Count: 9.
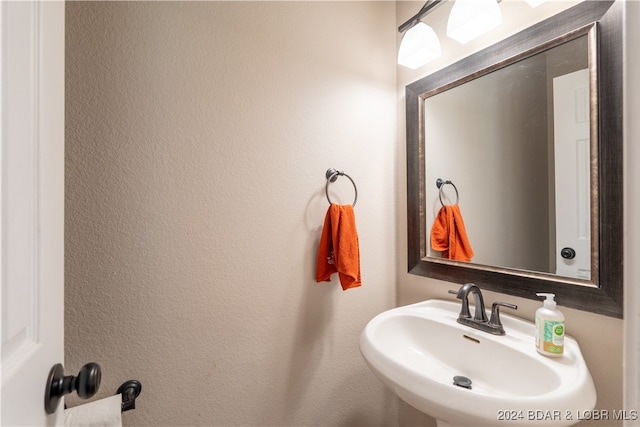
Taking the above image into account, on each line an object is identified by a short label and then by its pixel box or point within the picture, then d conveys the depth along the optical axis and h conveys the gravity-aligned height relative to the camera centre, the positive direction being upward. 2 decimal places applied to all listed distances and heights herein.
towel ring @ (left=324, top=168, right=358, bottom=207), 1.18 +0.16
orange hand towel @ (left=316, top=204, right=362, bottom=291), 1.09 -0.14
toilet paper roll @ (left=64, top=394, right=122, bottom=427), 0.72 -0.53
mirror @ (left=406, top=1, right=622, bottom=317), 0.75 +0.18
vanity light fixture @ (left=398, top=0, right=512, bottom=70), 0.93 +0.68
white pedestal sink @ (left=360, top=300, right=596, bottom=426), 0.58 -0.42
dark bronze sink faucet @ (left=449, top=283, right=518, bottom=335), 0.91 -0.35
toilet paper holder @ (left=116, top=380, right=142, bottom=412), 0.83 -0.54
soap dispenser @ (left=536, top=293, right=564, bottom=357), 0.74 -0.32
